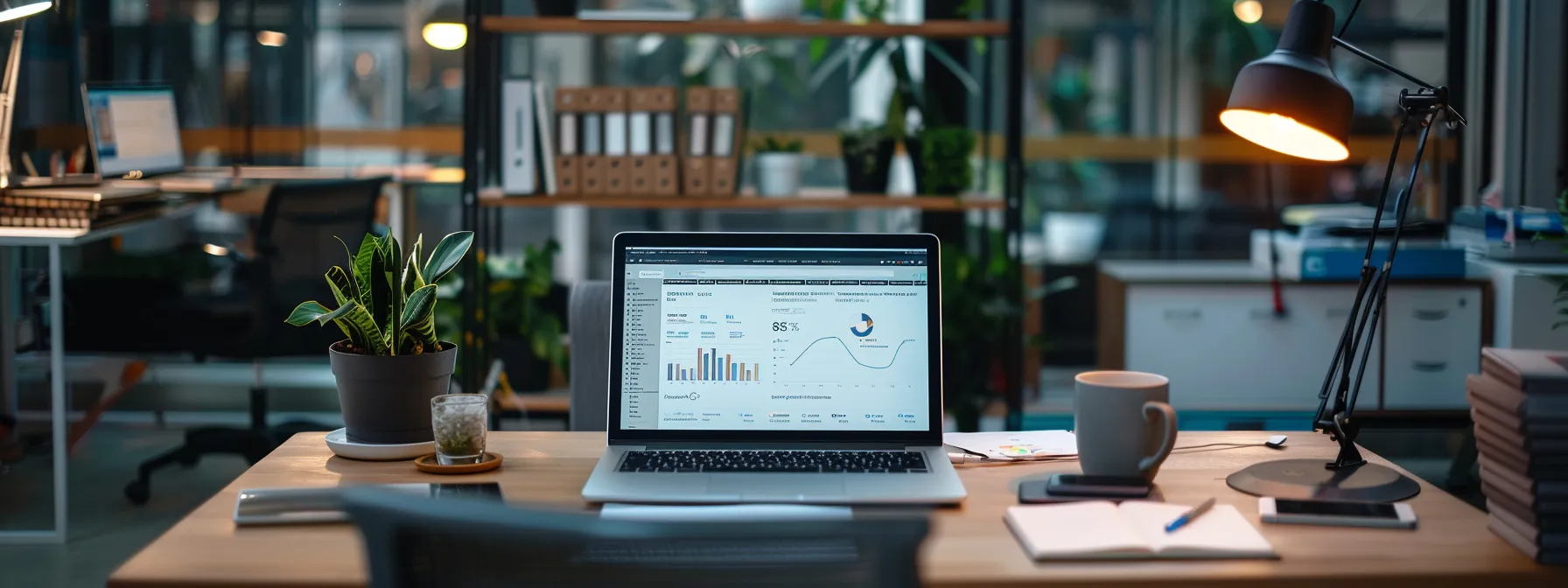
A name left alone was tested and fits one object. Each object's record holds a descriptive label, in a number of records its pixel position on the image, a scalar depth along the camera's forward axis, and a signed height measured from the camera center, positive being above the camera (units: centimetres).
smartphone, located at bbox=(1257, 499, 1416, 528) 135 -24
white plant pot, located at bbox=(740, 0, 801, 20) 380 +75
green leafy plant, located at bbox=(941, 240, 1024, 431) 389 -12
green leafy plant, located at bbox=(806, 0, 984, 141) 388 +63
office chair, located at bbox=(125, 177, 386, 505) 391 -6
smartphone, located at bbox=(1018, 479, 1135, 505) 145 -23
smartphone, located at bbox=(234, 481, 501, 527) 136 -23
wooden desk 120 -25
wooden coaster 159 -22
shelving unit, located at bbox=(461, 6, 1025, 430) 365 +40
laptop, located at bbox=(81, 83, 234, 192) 411 +43
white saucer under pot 166 -21
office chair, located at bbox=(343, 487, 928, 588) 82 -17
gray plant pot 167 -15
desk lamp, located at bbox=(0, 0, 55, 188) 363 +48
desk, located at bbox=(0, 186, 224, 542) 333 -17
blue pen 132 -24
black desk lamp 151 +17
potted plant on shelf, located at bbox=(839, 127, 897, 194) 382 +33
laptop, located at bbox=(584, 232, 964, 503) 161 -9
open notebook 125 -24
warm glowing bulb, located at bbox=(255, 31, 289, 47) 501 +87
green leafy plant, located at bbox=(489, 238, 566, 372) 398 -9
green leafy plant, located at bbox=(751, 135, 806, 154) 386 +37
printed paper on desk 170 -21
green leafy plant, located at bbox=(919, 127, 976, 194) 381 +33
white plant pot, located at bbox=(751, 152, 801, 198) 379 +29
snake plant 169 -3
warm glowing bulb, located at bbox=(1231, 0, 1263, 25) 479 +94
